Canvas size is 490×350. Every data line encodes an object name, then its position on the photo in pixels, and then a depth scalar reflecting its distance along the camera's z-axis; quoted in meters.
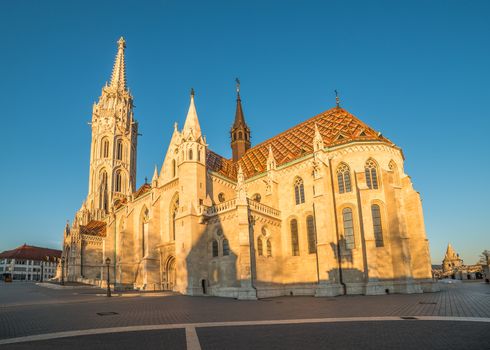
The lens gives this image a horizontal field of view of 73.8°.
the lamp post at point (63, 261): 56.95
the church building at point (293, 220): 25.78
